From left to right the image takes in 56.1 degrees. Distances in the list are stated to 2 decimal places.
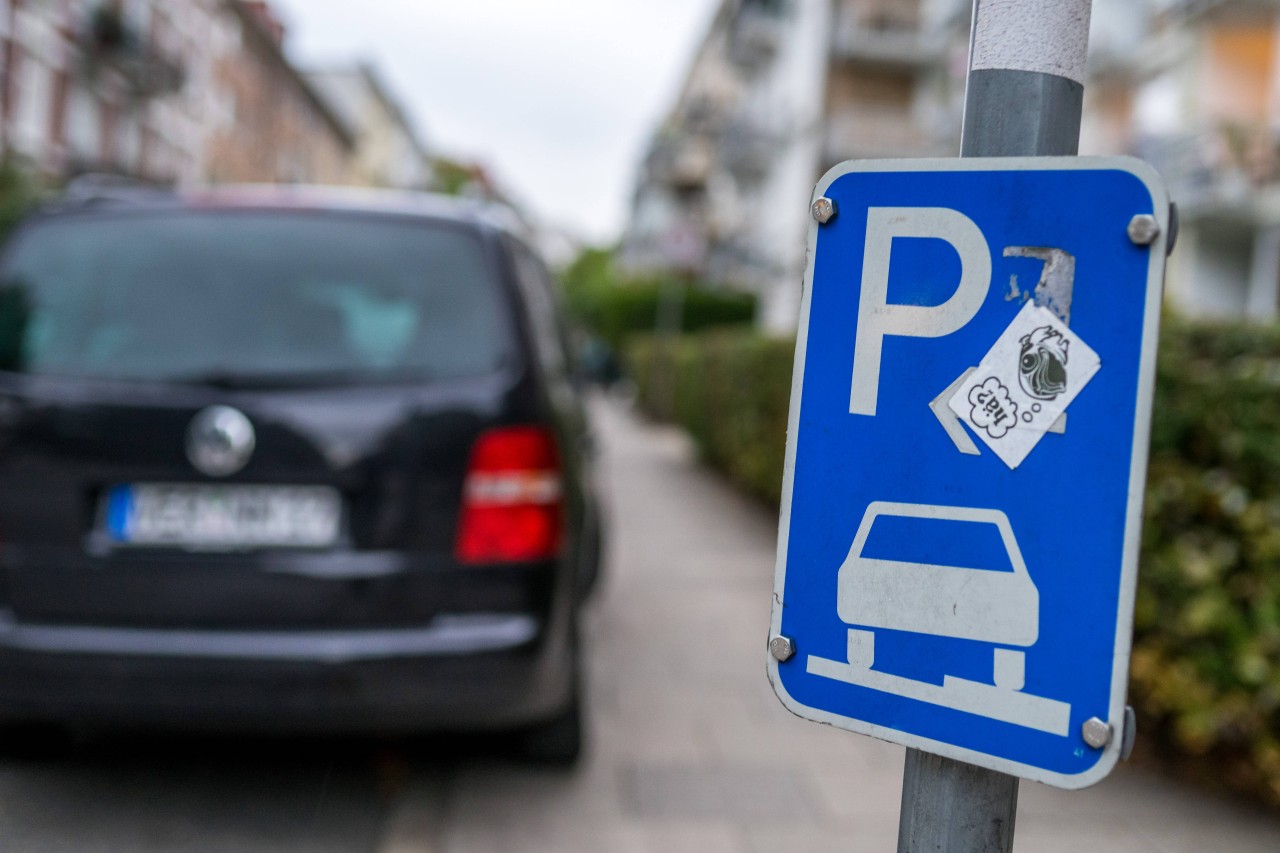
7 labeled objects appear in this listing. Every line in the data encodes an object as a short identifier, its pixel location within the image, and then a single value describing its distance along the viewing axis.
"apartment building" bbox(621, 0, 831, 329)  32.84
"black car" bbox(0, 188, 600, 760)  3.13
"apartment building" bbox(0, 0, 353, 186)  27.14
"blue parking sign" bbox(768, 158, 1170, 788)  1.31
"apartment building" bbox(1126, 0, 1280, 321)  18.92
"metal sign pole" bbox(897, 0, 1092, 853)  1.44
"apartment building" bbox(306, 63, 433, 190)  71.00
